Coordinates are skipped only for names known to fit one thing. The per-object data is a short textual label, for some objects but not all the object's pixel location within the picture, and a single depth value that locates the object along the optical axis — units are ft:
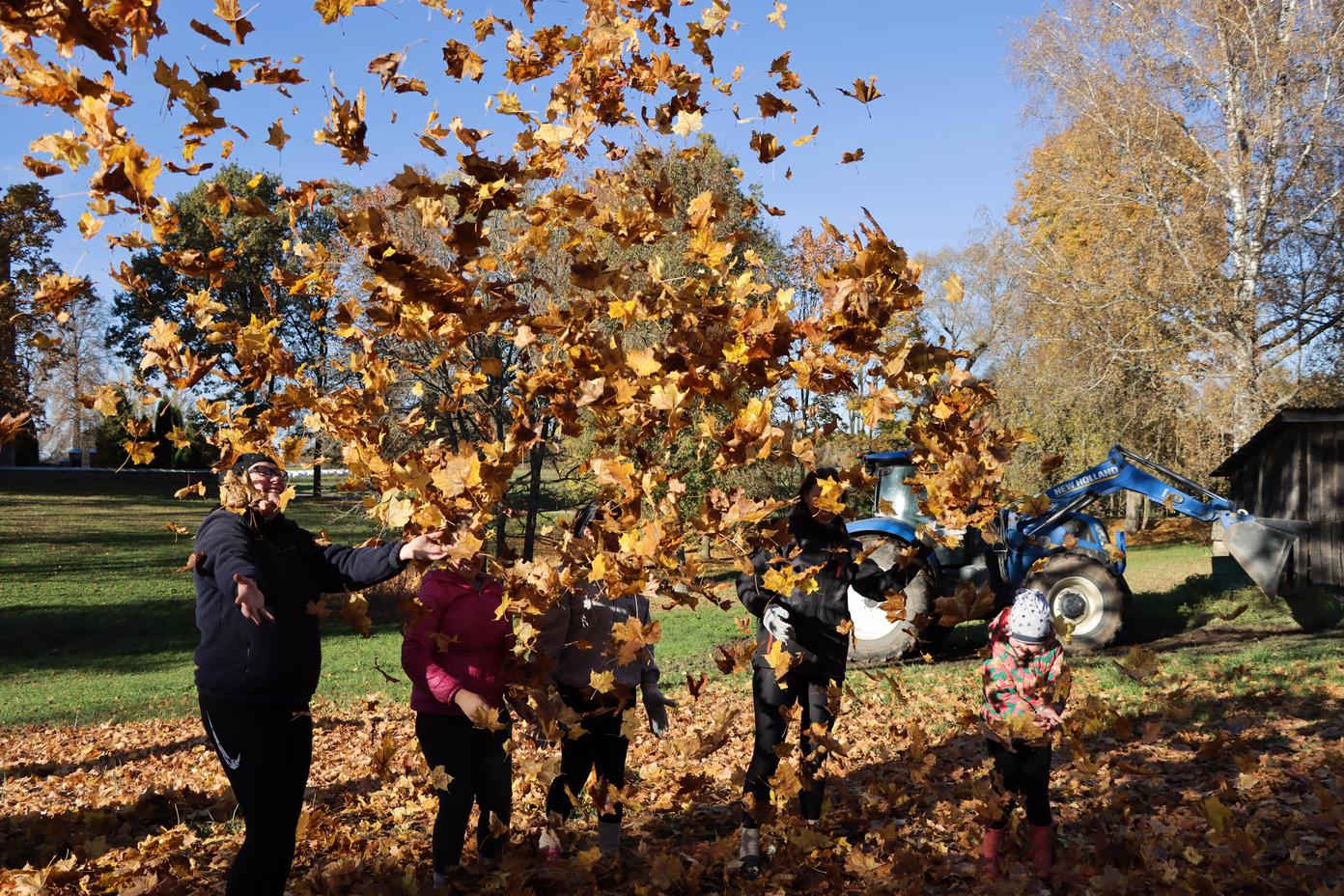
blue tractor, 36.17
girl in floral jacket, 13.65
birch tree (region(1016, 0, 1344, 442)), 60.03
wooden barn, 47.80
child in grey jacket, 13.83
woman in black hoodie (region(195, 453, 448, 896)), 10.80
